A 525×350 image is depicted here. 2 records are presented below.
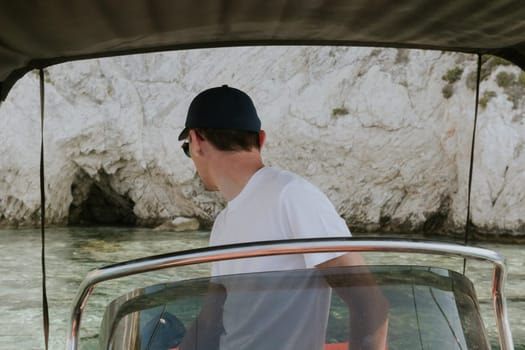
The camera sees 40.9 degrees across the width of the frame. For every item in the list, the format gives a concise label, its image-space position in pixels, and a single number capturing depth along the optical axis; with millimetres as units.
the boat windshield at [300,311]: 1099
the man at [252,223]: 1099
